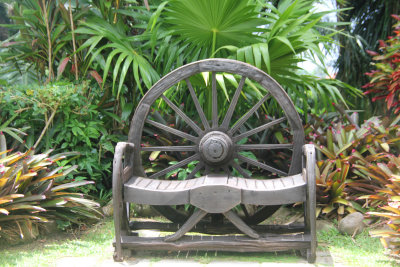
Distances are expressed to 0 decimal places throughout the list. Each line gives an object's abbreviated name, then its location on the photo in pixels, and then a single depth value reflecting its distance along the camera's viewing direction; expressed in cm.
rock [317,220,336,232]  344
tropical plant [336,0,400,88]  692
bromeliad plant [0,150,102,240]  301
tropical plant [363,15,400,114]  427
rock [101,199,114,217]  382
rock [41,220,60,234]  333
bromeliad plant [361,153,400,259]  274
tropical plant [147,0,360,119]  342
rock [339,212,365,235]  328
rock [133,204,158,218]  389
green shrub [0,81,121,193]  363
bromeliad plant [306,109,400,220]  356
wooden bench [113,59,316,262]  272
